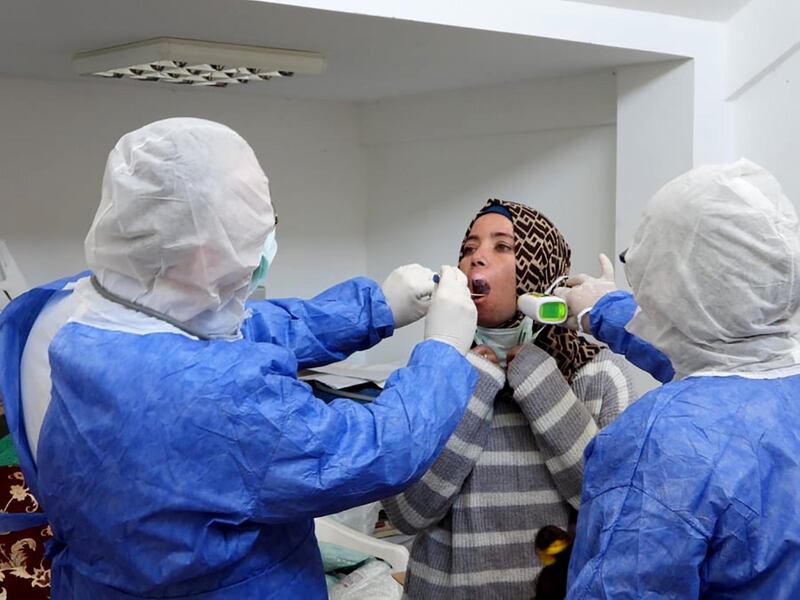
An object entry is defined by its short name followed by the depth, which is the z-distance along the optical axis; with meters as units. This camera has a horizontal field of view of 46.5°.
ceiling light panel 1.50
